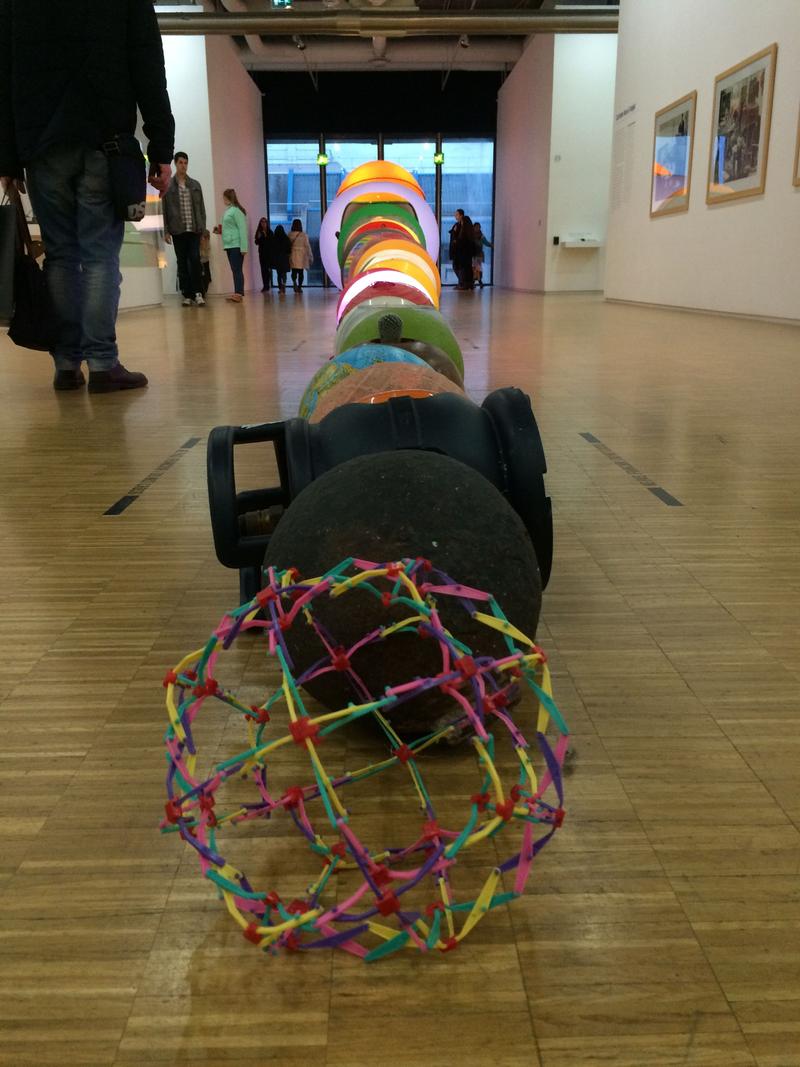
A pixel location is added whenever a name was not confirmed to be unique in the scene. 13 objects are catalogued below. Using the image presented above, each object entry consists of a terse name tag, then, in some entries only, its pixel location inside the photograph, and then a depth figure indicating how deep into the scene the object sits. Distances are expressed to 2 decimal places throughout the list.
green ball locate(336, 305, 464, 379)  2.64
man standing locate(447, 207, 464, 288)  15.48
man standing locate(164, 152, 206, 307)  9.76
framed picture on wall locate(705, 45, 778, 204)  7.12
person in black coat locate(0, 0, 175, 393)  3.32
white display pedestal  9.98
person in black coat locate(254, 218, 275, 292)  15.83
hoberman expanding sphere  0.71
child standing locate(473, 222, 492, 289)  15.55
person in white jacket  16.38
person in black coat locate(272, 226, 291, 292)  16.14
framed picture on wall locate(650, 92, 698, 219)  8.80
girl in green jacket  11.84
